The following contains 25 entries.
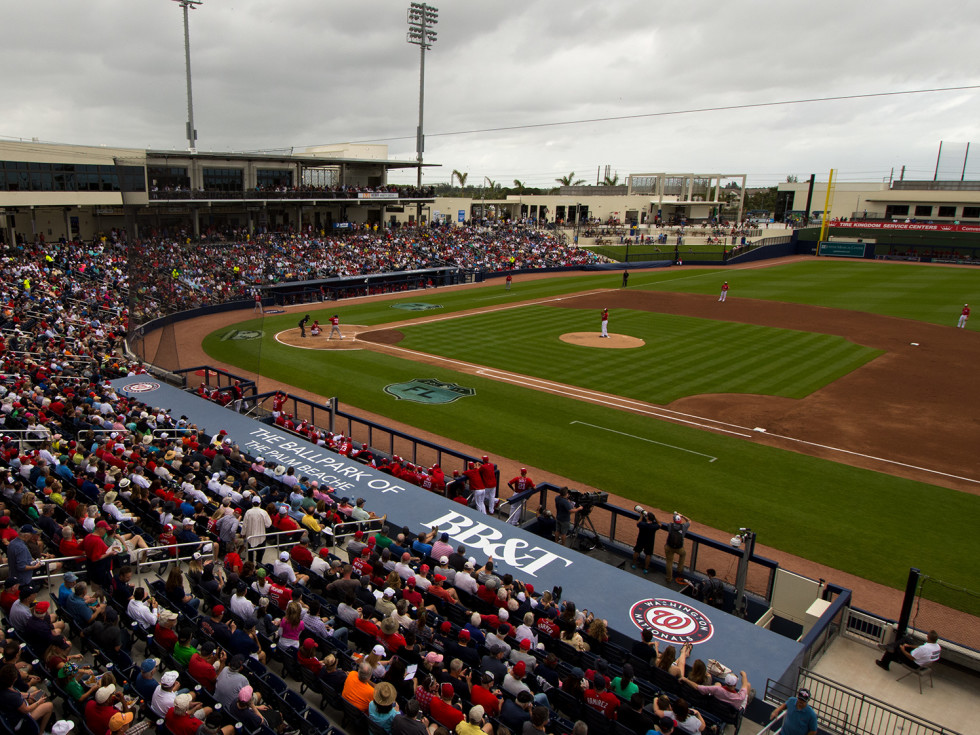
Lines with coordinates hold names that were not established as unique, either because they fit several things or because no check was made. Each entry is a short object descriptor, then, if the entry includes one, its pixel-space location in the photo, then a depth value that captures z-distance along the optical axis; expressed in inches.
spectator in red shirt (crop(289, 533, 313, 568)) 386.3
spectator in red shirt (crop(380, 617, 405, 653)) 299.6
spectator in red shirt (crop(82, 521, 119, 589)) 339.0
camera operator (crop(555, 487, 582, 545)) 525.0
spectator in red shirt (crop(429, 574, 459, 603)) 350.9
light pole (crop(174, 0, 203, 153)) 1747.0
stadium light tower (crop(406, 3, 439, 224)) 2418.8
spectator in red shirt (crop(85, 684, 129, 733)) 234.4
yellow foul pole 3198.8
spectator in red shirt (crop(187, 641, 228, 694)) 265.9
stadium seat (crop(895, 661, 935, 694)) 357.3
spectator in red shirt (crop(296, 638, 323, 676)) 283.1
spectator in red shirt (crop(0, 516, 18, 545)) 346.3
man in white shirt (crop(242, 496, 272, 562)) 404.5
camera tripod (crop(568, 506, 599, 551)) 523.8
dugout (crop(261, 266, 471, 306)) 1723.7
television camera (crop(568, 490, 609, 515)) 525.0
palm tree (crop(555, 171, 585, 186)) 4555.1
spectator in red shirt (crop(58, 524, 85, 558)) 344.8
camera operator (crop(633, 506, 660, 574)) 484.4
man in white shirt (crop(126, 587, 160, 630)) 303.9
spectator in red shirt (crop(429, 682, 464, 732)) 250.4
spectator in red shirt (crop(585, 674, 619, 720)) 270.7
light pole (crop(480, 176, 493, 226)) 3163.6
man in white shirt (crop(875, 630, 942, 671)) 352.5
